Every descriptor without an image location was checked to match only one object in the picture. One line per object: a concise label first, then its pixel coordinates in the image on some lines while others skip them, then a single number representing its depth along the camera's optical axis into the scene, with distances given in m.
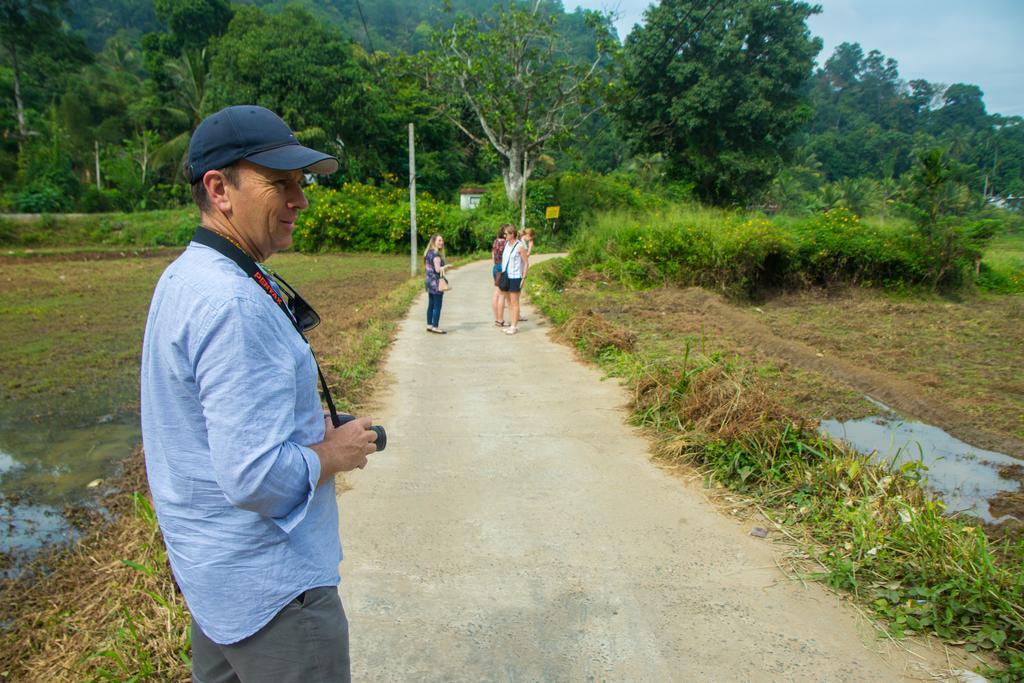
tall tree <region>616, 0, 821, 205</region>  31.33
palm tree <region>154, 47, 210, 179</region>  34.11
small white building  36.88
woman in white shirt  10.04
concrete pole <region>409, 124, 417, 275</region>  18.63
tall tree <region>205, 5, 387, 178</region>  32.72
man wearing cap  1.33
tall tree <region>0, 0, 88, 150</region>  36.50
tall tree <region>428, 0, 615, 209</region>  30.69
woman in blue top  10.02
